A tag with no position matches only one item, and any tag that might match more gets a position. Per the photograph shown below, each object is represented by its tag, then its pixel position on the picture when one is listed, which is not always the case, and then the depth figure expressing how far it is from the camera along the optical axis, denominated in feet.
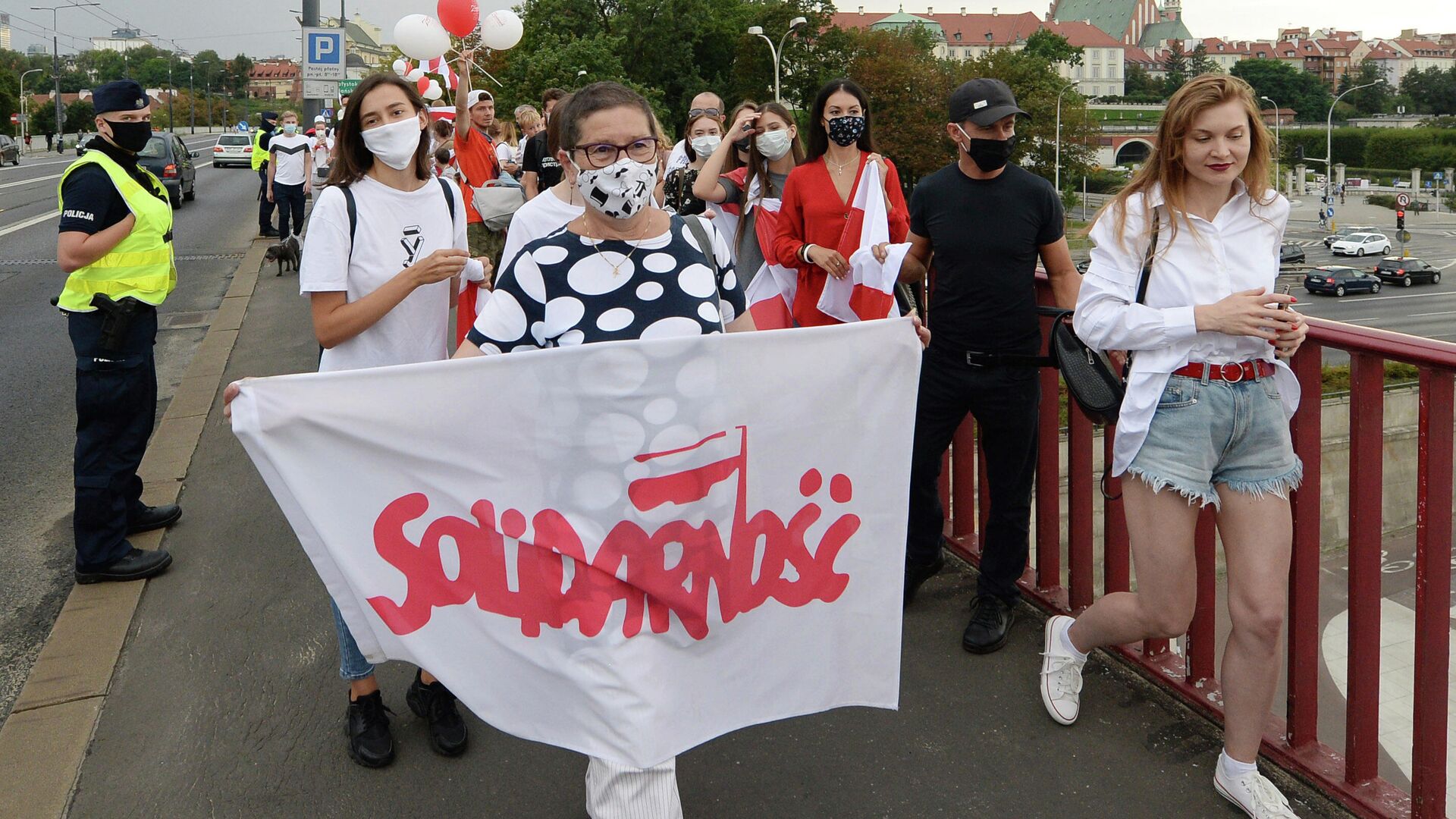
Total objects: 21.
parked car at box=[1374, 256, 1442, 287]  191.11
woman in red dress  15.76
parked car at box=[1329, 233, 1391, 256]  225.15
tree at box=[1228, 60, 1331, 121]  538.88
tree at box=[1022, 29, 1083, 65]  462.19
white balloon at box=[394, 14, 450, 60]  35.12
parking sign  54.85
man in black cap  13.12
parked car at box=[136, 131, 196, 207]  77.05
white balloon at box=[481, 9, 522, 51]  36.27
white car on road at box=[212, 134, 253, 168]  151.23
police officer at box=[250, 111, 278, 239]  62.08
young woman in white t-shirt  11.36
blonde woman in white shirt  10.11
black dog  42.91
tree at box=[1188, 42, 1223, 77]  604.08
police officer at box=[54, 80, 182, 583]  15.80
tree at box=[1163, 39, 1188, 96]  594.65
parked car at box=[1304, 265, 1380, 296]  175.42
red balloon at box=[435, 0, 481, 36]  36.11
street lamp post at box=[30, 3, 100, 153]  237.45
